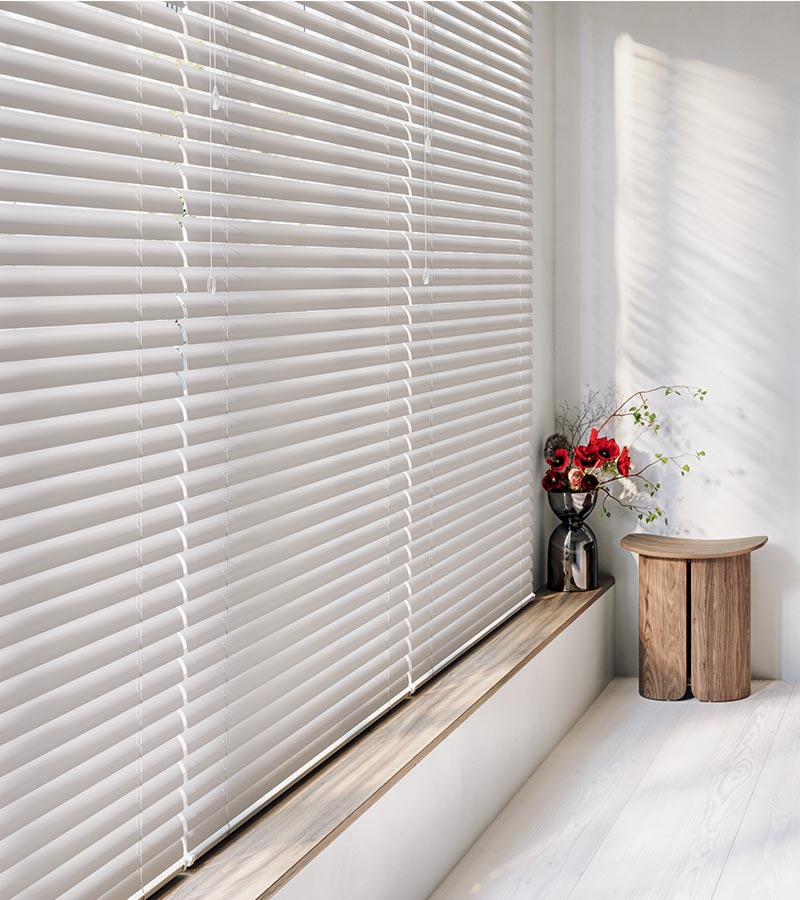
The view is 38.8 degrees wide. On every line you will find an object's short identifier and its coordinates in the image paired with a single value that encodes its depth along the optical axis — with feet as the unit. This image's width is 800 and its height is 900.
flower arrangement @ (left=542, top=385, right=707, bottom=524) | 11.69
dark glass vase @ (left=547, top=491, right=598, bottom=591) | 11.82
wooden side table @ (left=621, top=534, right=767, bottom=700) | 11.45
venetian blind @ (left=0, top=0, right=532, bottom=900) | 4.55
